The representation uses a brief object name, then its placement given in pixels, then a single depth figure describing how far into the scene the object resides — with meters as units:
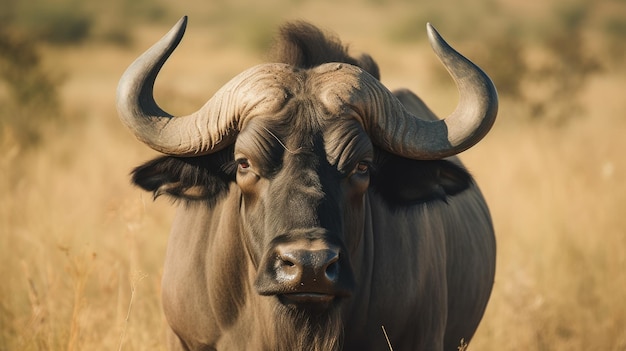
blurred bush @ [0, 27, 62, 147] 30.05
